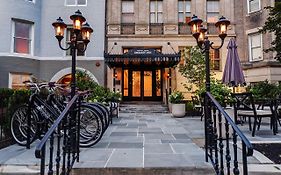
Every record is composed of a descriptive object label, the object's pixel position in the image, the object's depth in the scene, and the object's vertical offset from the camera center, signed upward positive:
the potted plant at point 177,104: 12.48 -0.51
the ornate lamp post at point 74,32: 4.77 +1.47
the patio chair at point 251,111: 6.71 -0.49
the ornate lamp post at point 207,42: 4.21 +1.33
